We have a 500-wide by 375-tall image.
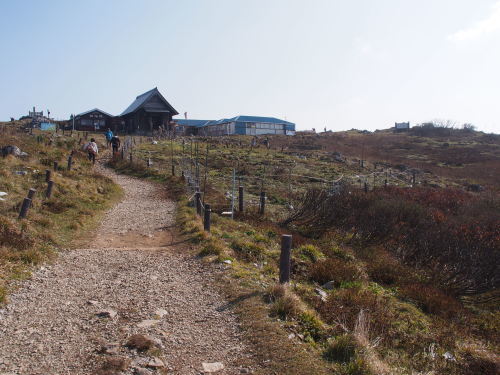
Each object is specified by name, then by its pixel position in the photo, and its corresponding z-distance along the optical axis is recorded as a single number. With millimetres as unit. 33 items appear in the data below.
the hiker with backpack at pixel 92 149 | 24453
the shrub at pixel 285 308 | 6000
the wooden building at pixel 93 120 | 55000
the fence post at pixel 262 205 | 15034
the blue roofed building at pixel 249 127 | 73375
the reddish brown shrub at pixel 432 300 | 8484
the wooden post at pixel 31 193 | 10462
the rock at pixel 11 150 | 17884
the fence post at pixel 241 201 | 14826
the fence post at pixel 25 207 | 9773
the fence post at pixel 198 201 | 13134
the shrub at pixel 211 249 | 9008
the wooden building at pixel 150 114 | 52750
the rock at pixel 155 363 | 4717
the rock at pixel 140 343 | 5051
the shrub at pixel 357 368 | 4586
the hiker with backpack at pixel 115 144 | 28380
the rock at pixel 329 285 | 8609
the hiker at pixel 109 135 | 30641
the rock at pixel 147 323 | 5738
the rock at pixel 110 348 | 4949
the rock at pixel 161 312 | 6139
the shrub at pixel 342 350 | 4930
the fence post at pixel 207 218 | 10555
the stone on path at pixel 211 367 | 4723
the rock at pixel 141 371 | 4547
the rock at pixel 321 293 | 7571
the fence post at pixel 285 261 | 7070
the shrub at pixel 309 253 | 10501
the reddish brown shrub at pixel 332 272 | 9000
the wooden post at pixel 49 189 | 12781
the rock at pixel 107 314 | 5988
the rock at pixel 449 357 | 6109
